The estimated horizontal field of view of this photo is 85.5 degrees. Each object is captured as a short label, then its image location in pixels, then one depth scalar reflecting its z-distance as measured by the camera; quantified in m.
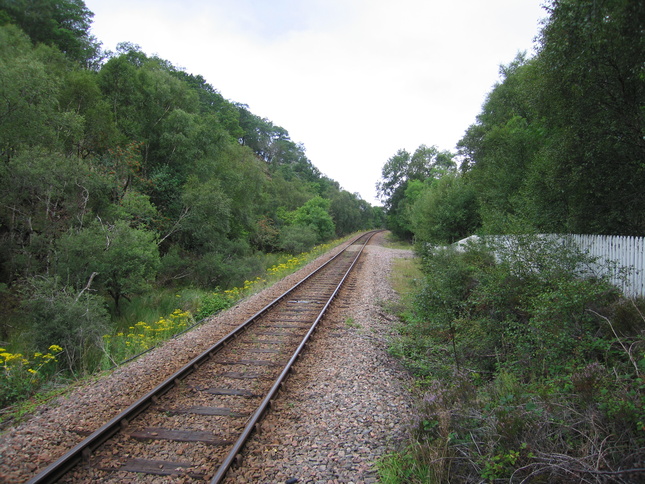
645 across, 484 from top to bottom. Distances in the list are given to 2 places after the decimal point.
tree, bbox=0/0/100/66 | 24.44
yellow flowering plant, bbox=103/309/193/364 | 7.06
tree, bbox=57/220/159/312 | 10.55
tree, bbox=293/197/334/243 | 37.19
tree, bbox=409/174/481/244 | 20.09
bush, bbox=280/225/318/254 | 30.52
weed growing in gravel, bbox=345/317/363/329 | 8.38
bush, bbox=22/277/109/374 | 6.82
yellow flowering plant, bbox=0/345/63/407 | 5.10
